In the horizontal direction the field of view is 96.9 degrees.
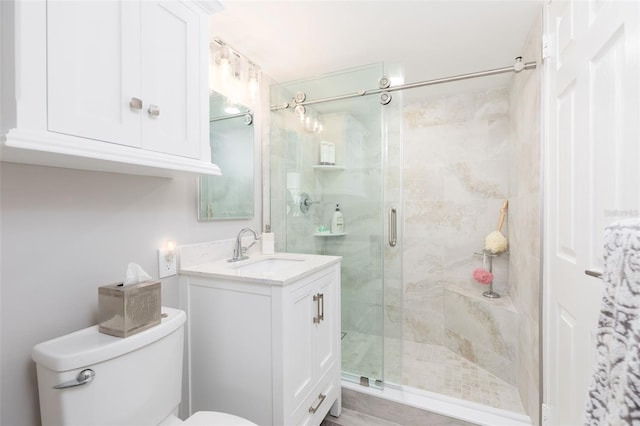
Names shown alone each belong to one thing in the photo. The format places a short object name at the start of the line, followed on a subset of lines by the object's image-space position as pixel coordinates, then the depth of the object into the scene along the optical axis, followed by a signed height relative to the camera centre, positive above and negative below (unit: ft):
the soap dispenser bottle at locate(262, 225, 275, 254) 5.98 -0.70
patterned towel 1.41 -0.72
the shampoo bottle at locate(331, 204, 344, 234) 6.75 -0.30
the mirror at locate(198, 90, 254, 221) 5.10 +0.91
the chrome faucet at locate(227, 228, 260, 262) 5.24 -0.77
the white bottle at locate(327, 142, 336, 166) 6.81 +1.32
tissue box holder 2.91 -1.04
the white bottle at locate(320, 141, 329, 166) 6.90 +1.39
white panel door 2.45 +0.46
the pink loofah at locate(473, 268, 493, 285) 7.59 -1.82
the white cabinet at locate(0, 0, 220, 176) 2.16 +1.18
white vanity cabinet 3.80 -1.99
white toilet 2.51 -1.64
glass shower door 6.13 +0.41
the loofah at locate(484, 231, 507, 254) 7.48 -0.91
